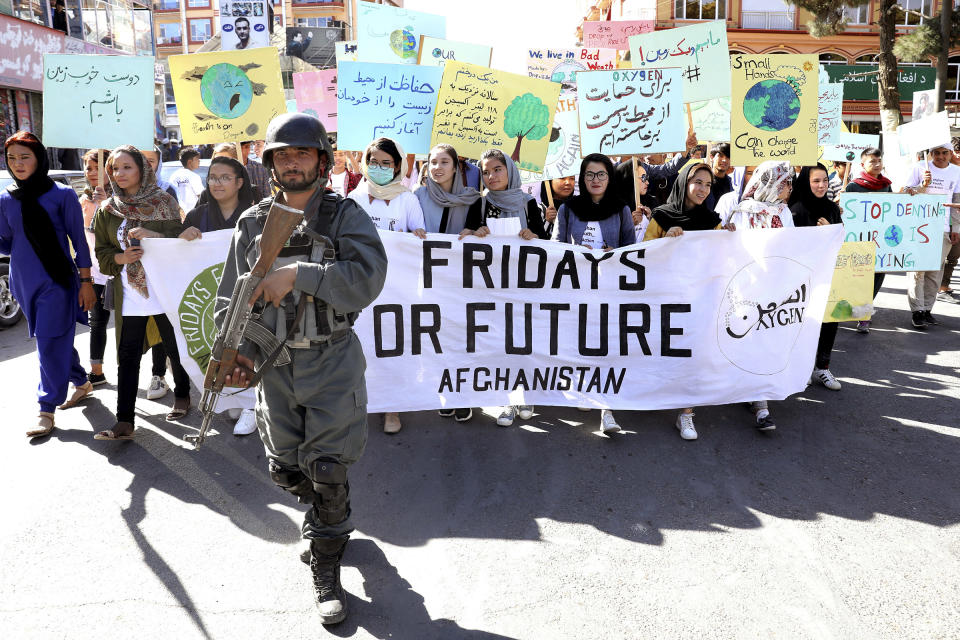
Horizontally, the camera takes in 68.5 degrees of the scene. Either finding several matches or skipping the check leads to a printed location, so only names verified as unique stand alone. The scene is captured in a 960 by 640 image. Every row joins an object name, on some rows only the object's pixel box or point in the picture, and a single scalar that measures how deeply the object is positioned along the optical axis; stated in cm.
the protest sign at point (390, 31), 828
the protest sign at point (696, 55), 687
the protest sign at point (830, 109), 872
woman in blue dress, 463
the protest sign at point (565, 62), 1173
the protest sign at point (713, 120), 887
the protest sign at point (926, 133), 787
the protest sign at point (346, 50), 1034
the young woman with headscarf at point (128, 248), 451
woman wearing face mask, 468
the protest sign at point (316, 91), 850
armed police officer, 255
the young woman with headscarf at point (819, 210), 580
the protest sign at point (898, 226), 711
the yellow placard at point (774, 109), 602
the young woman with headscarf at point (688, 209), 489
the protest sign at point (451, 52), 835
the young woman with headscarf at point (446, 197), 493
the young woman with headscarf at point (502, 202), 487
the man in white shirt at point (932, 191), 753
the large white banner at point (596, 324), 471
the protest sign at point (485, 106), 570
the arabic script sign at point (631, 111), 577
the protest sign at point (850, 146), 1115
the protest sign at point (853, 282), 602
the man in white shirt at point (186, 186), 717
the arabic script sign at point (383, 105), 589
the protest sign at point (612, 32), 1301
